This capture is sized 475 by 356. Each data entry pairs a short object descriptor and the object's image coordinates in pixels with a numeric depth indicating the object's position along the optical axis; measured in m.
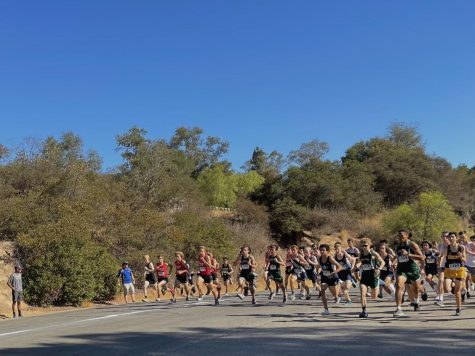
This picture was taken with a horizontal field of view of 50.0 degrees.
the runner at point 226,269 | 19.25
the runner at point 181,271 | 19.39
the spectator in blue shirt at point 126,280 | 22.44
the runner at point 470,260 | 15.84
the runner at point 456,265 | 11.89
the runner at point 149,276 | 22.27
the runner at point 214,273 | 17.12
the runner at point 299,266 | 18.95
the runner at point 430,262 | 16.75
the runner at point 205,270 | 17.12
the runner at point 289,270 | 18.70
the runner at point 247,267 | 16.38
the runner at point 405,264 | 11.95
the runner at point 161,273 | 20.77
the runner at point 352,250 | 17.56
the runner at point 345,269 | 14.98
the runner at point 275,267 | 17.03
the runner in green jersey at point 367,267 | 12.34
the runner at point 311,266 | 19.31
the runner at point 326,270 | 13.21
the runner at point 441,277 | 13.89
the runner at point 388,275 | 15.92
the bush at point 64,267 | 22.06
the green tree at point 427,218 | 48.44
